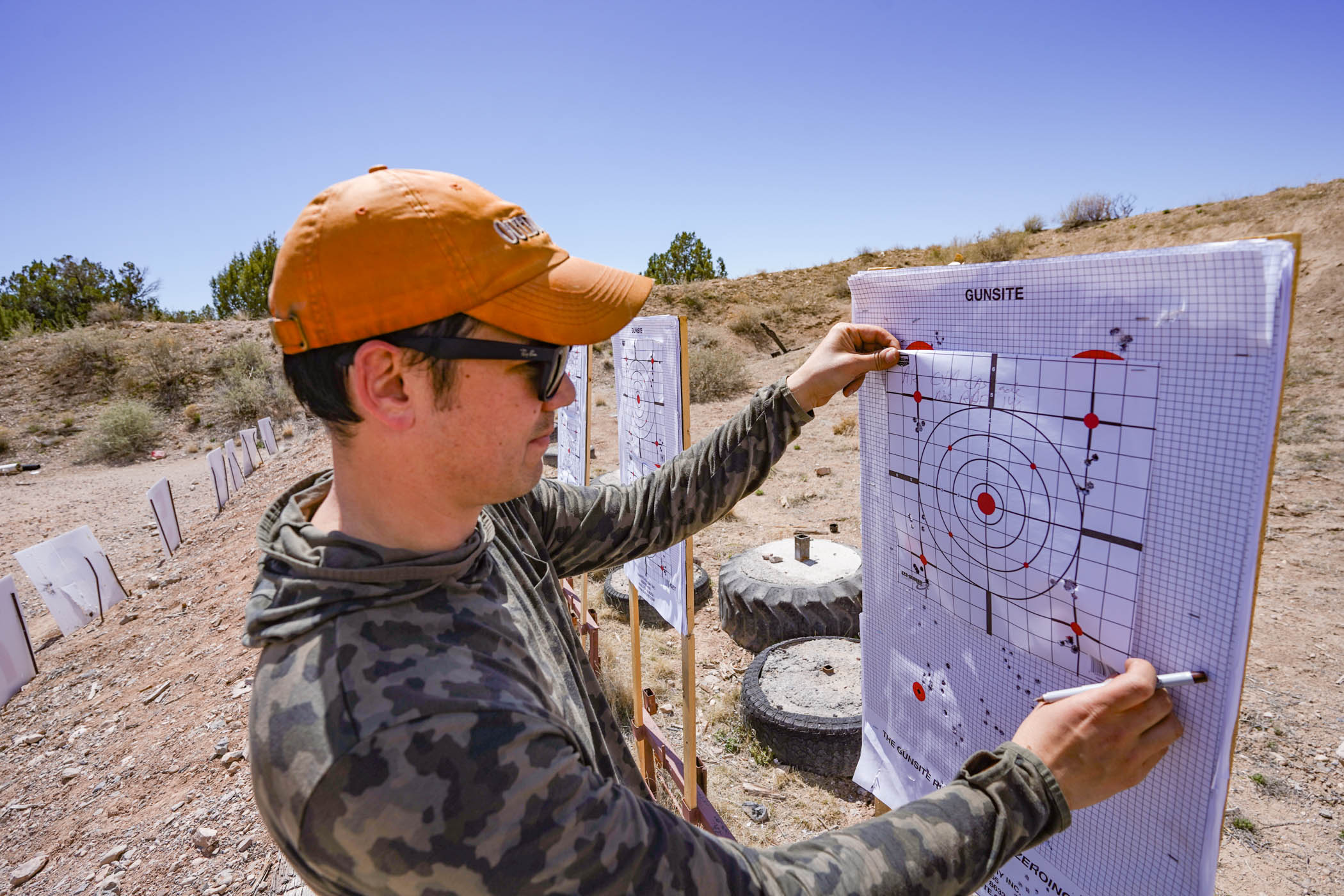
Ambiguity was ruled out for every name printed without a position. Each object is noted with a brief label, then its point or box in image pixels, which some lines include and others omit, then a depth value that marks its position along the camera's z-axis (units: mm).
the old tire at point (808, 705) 2969
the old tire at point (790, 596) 3730
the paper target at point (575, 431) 3387
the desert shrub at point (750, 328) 19703
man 723
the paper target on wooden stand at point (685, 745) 2389
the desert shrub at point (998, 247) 19766
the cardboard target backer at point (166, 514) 7062
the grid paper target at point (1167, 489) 858
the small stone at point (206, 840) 2646
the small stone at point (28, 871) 2734
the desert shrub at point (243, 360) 17422
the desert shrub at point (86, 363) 16734
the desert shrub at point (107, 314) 20703
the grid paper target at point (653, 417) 2447
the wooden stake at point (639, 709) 2998
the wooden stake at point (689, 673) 2361
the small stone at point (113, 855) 2715
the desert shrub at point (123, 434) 13969
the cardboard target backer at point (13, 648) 4469
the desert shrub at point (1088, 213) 19766
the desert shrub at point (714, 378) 13273
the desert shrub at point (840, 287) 22188
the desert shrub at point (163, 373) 16641
